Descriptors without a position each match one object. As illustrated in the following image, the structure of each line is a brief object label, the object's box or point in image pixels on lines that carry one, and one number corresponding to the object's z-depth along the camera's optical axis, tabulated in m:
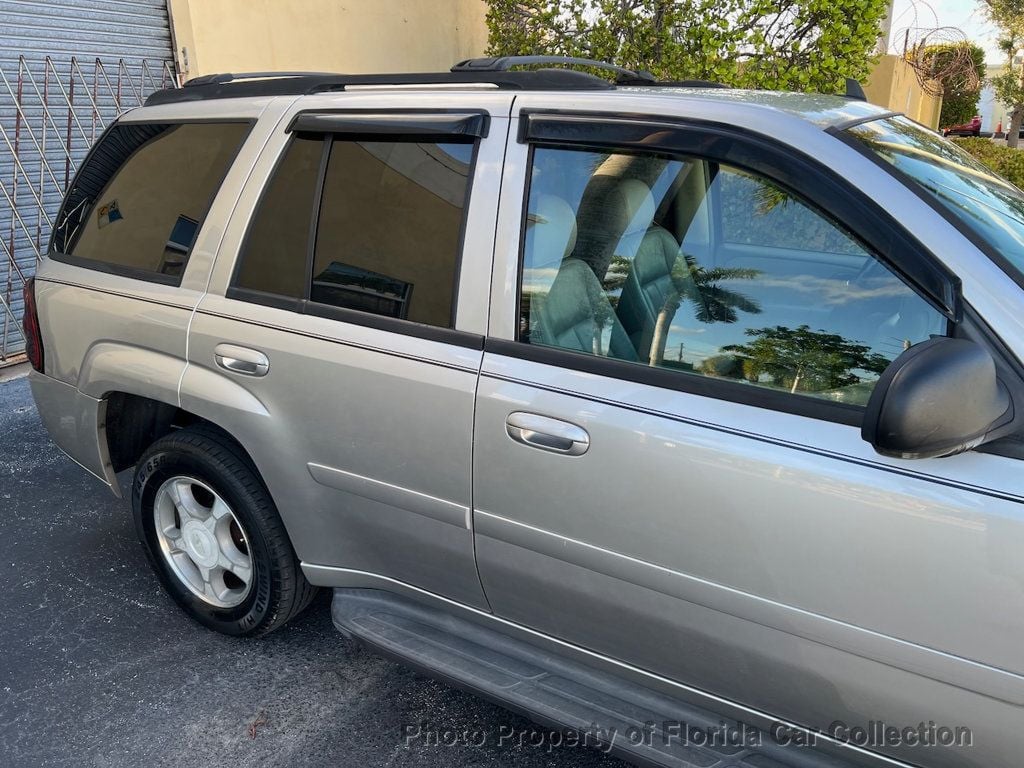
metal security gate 6.39
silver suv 1.74
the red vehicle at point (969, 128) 27.20
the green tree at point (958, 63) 13.16
